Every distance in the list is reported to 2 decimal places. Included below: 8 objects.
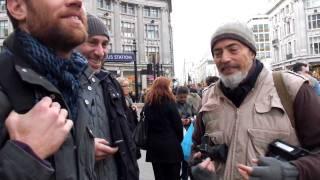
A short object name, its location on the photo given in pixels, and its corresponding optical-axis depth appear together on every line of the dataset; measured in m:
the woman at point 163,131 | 4.21
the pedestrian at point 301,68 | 5.36
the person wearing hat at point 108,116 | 1.97
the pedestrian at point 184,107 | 5.57
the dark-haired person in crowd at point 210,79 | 6.27
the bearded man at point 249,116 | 1.45
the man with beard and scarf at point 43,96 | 0.84
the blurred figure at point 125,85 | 5.08
